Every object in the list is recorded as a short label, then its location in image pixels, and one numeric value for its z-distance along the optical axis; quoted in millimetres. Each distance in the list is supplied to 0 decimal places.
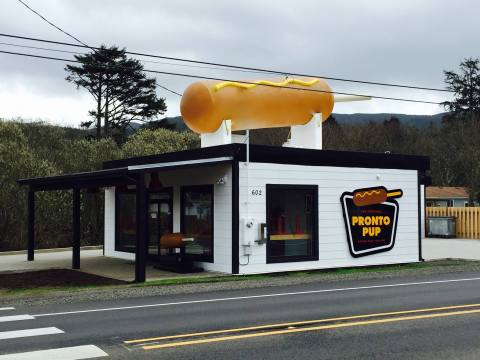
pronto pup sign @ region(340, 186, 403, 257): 20109
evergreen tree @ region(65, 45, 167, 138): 57688
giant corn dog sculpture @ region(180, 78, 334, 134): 19312
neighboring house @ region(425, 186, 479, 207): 49509
